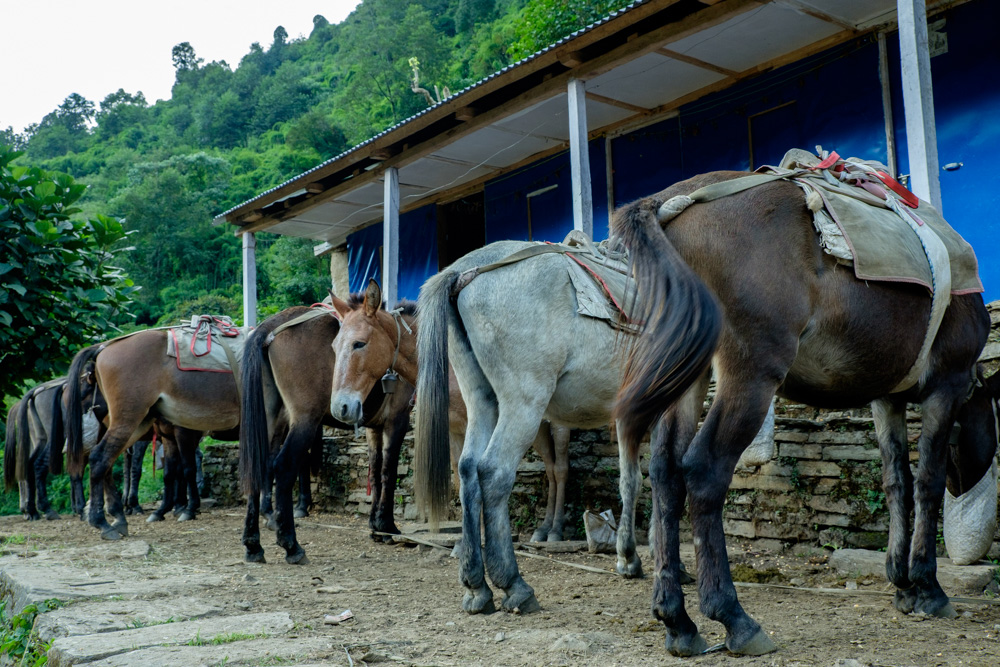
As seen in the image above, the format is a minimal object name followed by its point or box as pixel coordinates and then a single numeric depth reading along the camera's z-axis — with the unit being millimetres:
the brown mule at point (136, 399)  7512
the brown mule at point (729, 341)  2564
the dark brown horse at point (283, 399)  5555
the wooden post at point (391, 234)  10430
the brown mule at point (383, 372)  5410
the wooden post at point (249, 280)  13433
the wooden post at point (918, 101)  5695
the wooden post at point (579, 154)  7852
